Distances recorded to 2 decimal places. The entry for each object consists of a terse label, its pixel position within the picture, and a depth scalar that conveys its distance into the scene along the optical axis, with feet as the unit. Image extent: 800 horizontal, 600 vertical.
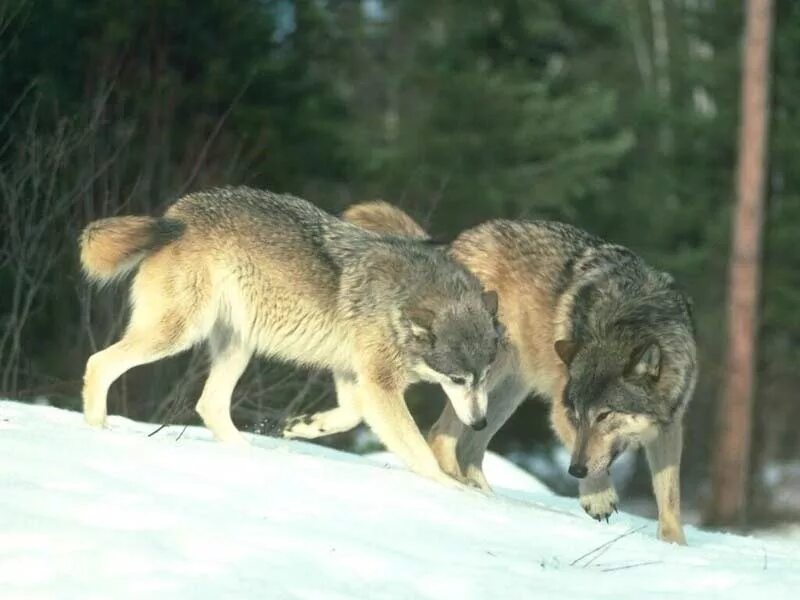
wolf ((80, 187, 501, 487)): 50.11
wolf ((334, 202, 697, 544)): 49.60
